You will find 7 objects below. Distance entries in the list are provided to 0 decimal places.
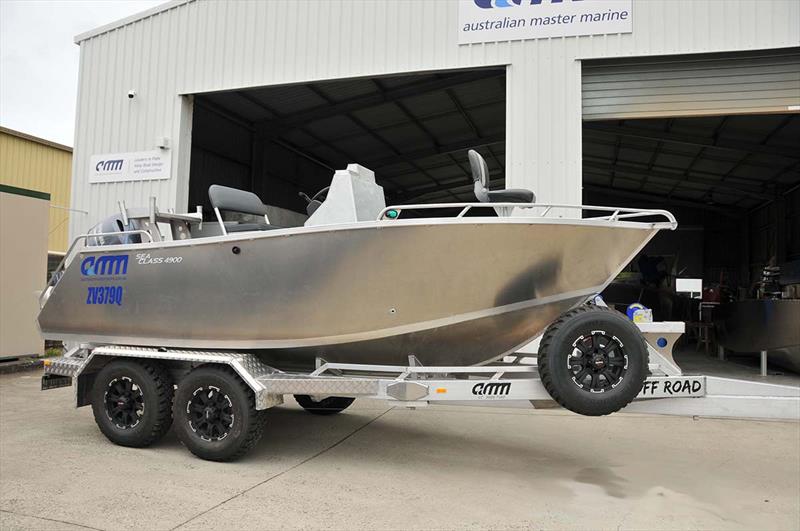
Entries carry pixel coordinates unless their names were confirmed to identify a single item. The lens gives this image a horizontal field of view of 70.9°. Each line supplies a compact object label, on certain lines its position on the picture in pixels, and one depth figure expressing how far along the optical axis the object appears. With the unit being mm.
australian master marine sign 6875
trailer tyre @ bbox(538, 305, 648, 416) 3484
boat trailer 3584
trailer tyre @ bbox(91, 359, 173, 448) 4672
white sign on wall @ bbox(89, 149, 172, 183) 8680
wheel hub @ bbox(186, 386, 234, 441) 4418
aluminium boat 3738
